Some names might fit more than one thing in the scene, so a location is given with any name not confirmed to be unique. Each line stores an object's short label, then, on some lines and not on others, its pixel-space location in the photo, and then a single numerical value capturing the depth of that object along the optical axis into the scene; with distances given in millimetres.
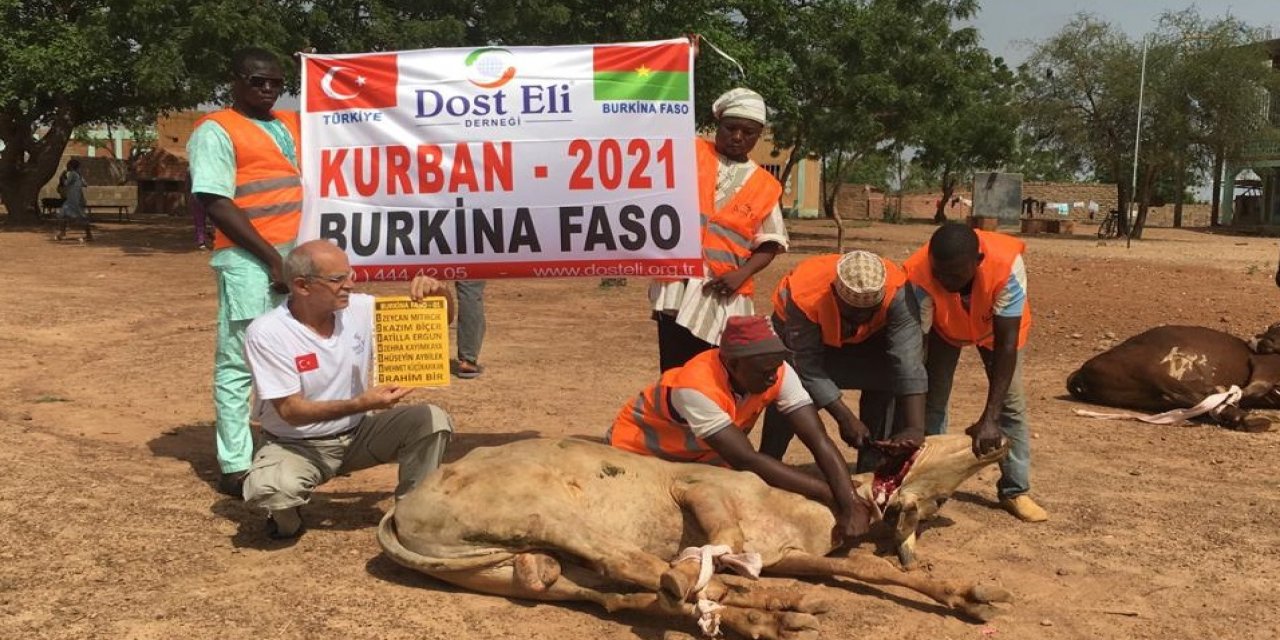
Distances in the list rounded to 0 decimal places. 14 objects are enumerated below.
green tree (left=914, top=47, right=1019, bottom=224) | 35031
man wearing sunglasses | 4750
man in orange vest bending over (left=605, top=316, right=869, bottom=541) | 4027
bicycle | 31120
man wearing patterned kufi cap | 4434
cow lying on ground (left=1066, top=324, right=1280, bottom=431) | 7113
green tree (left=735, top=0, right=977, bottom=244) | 22234
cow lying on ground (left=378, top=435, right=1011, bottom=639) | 3469
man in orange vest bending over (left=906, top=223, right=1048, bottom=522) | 4421
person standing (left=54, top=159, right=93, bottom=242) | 21484
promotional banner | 4969
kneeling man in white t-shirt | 4055
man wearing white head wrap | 4887
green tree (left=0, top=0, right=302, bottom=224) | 17422
